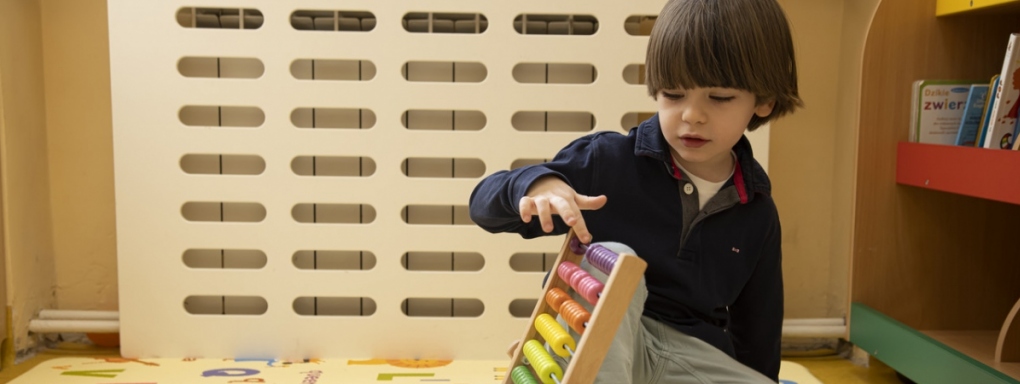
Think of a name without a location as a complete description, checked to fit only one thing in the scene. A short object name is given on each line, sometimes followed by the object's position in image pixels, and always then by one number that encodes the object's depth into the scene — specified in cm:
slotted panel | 152
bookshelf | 137
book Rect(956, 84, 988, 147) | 136
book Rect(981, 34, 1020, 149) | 125
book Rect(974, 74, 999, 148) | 130
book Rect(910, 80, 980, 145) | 138
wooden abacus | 74
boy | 90
